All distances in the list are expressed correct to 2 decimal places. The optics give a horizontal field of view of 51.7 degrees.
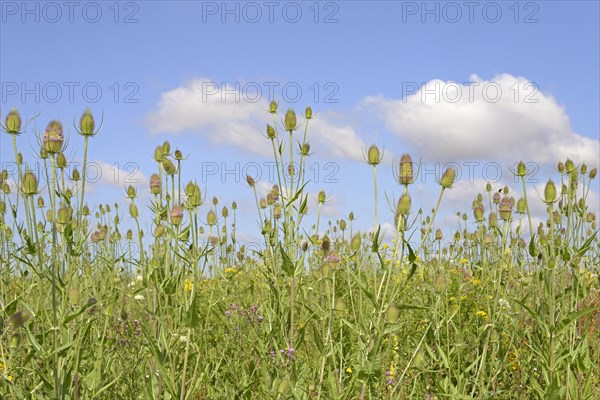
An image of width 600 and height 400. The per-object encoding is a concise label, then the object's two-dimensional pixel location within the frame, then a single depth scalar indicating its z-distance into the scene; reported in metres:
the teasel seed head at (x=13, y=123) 2.82
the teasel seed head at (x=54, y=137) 2.74
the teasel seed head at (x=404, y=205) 2.85
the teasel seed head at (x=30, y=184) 2.76
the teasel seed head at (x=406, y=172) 2.90
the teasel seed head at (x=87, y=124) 2.85
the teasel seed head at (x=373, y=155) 3.04
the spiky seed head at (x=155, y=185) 3.36
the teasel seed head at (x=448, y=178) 2.93
